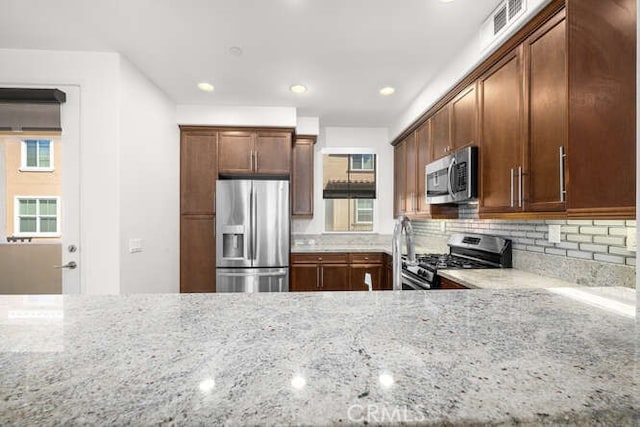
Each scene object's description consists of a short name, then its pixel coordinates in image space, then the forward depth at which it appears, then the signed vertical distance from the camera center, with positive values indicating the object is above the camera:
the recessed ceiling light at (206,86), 3.03 +1.29
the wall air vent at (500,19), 1.74 +1.17
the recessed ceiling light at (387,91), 3.09 +1.26
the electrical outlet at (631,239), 1.44 -0.12
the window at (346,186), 4.46 +0.43
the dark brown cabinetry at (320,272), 3.76 -0.68
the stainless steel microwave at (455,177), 2.25 +0.30
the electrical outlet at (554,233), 1.91 -0.12
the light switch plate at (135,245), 2.62 -0.25
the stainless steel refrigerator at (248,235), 3.51 -0.21
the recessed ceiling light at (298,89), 3.05 +1.27
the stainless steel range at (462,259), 2.35 -0.39
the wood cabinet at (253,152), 3.71 +0.77
